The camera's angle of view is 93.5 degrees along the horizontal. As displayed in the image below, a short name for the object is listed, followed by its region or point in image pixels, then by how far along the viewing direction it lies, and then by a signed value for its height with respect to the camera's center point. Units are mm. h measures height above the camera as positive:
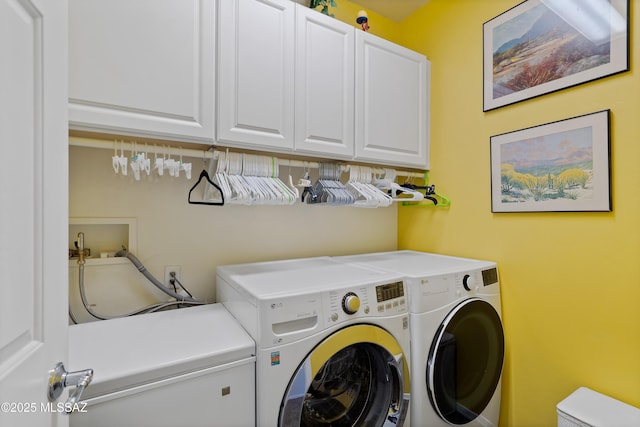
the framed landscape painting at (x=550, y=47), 1293 +809
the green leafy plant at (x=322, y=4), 1747 +1233
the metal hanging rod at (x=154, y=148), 1177 +272
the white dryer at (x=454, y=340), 1350 -621
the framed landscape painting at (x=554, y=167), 1332 +227
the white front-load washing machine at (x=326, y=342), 1028 -487
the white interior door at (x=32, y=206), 489 +12
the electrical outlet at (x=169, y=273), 1519 -308
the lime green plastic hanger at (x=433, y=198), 1974 +95
